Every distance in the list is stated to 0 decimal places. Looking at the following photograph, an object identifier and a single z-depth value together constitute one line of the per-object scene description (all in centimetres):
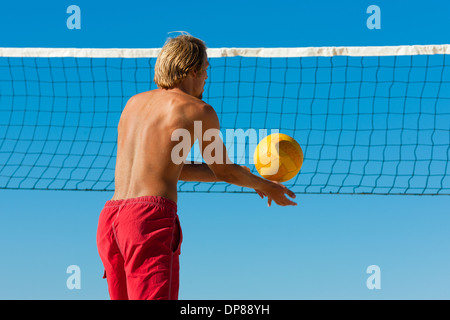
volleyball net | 1334
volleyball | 916
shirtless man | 670
